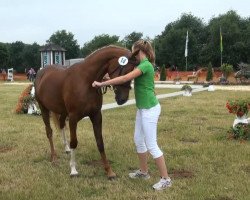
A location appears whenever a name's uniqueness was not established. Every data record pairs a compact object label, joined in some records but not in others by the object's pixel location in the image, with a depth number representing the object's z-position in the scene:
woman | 5.36
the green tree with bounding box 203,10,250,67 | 59.25
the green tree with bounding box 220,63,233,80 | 35.36
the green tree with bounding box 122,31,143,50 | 82.12
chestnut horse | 5.39
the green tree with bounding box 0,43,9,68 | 63.12
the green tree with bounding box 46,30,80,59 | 80.94
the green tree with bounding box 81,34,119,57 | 82.12
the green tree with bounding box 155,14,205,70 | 65.19
